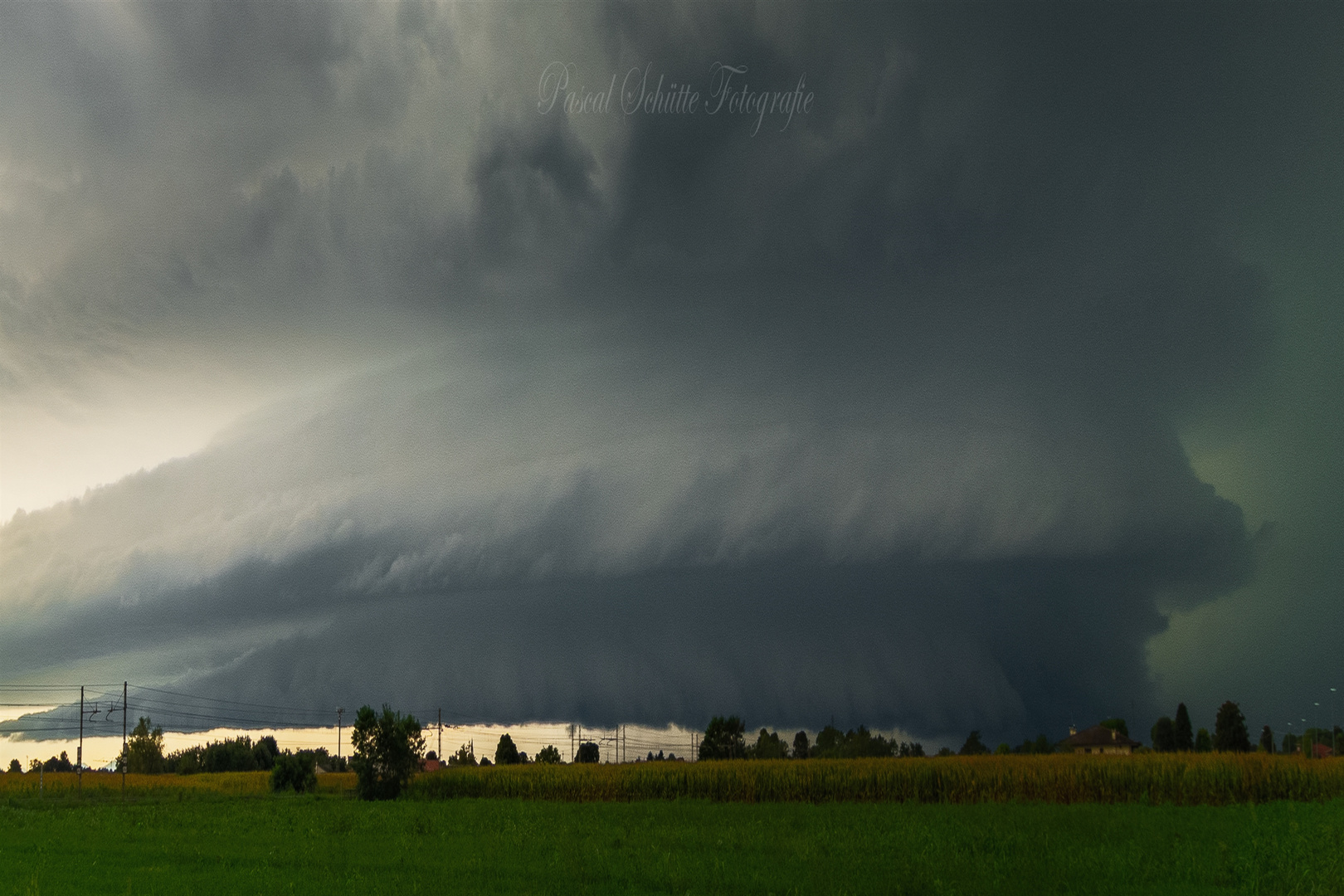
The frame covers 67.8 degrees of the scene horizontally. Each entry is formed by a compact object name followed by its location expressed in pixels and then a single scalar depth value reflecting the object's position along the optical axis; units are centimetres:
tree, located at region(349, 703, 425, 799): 7544
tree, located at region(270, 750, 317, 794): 9200
